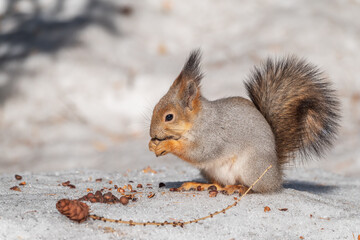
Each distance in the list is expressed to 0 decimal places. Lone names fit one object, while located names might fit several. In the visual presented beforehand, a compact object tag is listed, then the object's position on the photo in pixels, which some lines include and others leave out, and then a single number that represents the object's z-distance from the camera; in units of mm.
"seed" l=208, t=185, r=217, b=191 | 5027
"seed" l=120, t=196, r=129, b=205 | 4516
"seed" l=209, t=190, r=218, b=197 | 4869
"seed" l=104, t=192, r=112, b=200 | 4586
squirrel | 4871
